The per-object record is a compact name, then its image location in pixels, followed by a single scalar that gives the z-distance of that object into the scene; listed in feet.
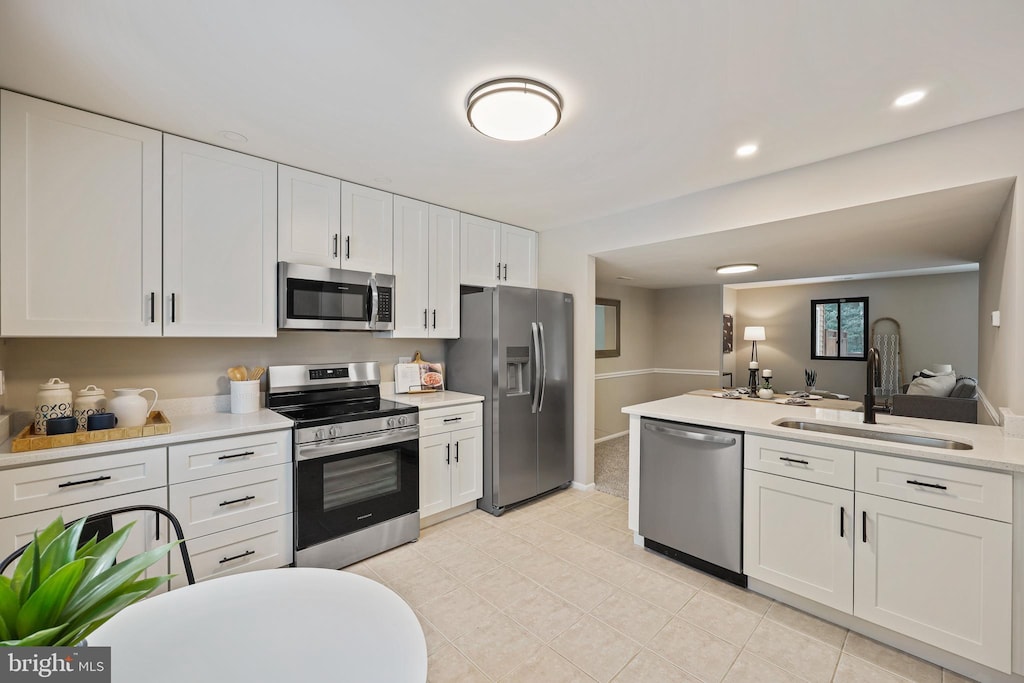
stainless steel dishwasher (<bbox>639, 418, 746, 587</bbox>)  7.97
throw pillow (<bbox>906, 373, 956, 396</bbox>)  14.83
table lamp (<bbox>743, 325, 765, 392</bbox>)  22.89
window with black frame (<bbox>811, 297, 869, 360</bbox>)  22.21
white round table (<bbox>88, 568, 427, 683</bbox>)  2.86
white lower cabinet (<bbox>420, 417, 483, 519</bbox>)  10.30
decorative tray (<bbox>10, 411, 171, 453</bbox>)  6.04
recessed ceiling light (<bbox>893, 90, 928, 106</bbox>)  6.27
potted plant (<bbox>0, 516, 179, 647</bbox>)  1.91
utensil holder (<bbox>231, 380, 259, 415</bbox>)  8.82
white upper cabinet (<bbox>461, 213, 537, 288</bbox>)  12.25
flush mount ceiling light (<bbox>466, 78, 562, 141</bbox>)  6.14
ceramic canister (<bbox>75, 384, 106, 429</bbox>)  7.11
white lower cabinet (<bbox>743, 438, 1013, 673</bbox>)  5.64
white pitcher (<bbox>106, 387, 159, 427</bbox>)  7.02
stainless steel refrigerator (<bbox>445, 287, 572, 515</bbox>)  11.27
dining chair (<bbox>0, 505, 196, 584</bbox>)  3.50
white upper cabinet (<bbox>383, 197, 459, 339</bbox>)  10.82
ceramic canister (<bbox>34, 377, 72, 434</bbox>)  6.55
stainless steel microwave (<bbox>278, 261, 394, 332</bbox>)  8.91
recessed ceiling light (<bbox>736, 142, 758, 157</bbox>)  7.93
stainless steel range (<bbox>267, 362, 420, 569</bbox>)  8.25
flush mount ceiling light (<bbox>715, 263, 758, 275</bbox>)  14.93
